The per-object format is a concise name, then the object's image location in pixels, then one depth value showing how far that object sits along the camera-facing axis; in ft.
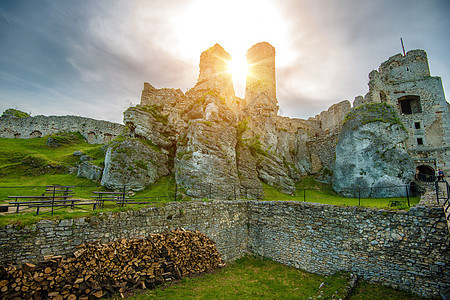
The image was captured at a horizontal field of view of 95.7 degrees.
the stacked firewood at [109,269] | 21.11
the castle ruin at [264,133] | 57.62
